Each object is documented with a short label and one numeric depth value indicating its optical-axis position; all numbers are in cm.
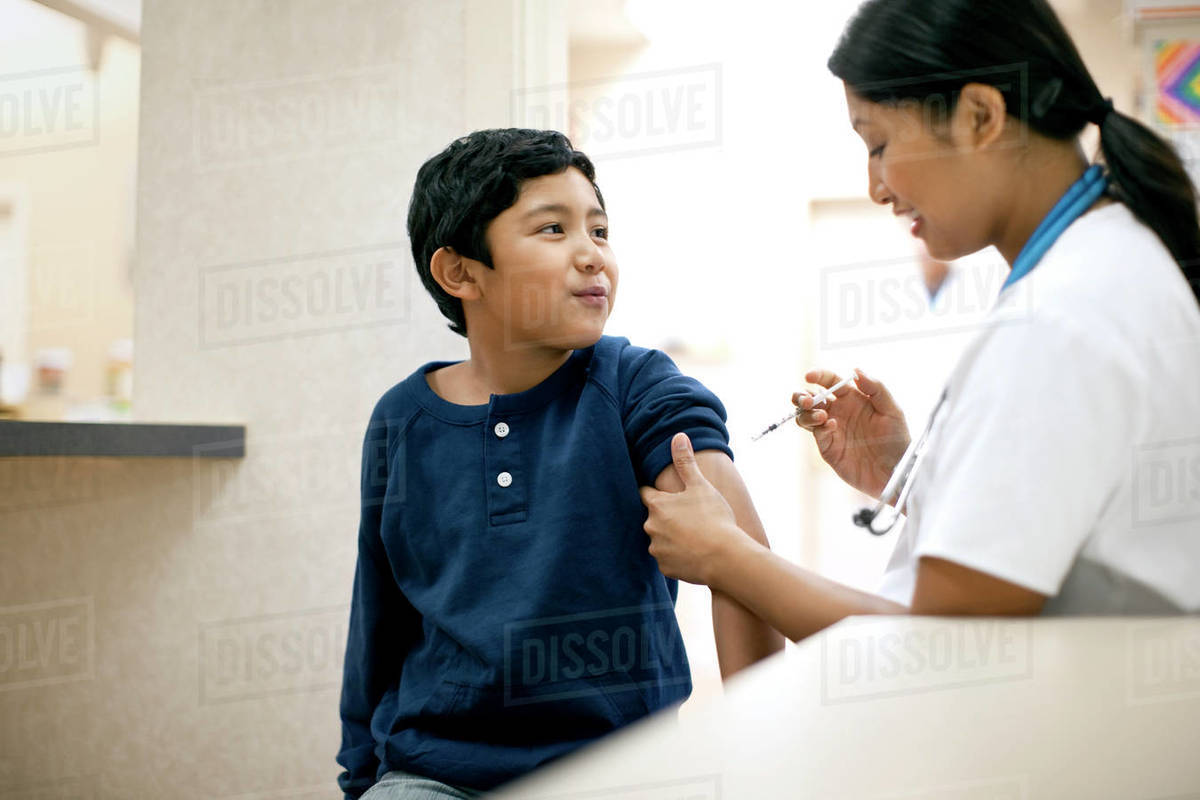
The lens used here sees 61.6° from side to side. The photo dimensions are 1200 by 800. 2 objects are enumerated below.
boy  113
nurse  75
